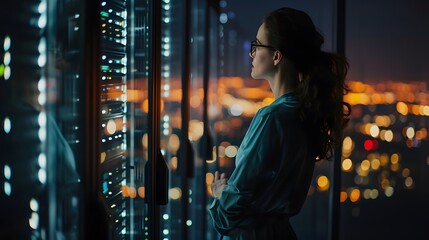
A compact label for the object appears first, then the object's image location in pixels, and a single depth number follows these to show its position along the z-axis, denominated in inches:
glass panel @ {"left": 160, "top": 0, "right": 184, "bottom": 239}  102.1
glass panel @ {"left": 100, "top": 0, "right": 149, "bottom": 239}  63.6
